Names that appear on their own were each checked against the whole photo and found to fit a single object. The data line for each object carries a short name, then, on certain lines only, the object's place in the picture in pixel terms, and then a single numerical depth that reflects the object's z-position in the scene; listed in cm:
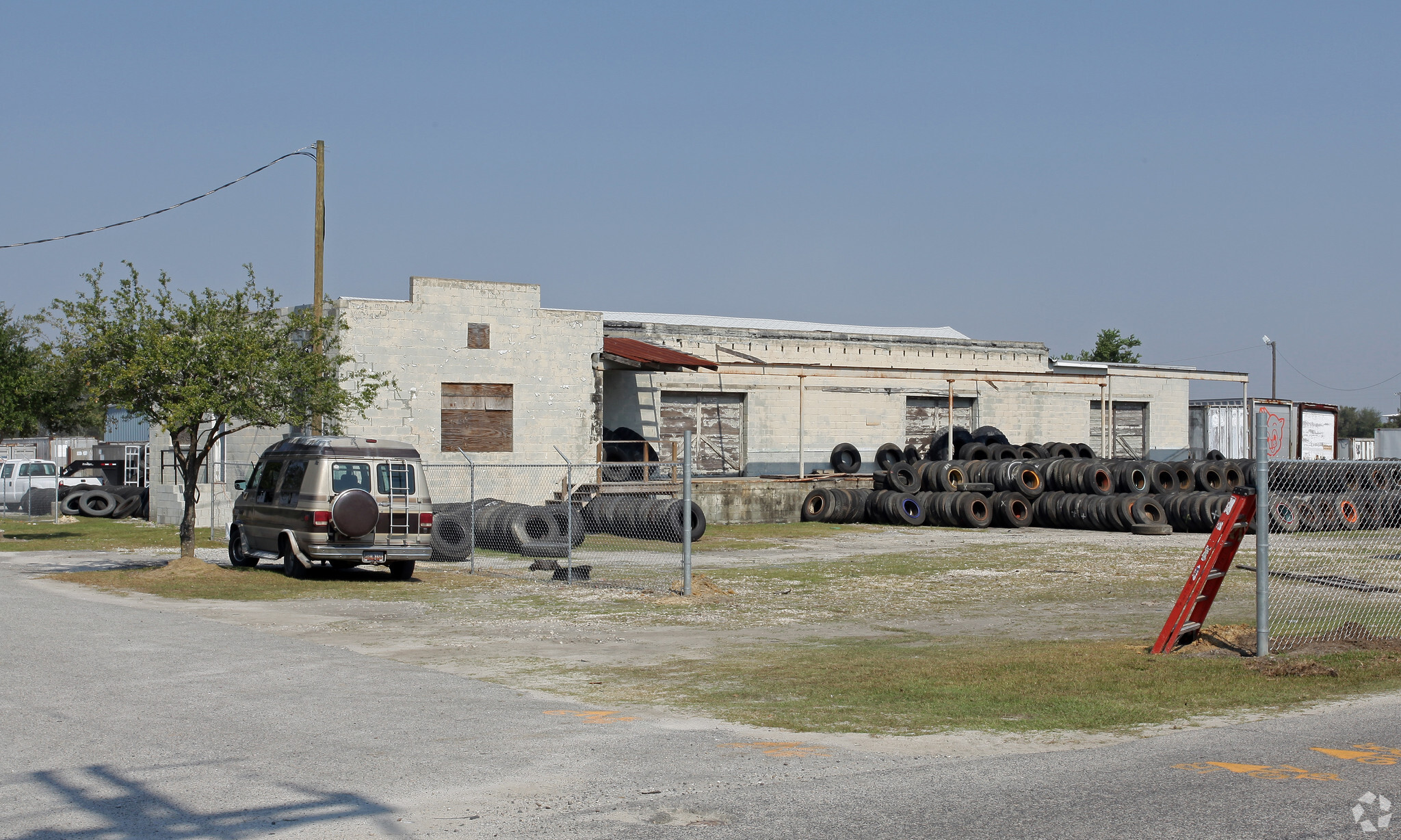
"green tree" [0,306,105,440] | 1945
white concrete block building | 2989
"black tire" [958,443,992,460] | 3647
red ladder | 1114
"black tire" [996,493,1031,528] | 3134
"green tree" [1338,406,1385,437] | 14450
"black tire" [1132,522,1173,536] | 2891
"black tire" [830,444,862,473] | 3772
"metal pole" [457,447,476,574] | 1915
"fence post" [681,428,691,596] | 1603
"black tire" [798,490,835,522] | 3324
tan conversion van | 1784
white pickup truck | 3650
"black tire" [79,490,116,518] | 3603
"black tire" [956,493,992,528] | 3145
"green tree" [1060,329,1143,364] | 8338
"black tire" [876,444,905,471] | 3838
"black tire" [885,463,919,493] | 3381
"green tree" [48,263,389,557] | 1878
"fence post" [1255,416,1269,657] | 1060
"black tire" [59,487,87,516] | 3591
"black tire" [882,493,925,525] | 3209
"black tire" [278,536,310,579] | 1866
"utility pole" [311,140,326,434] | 2391
